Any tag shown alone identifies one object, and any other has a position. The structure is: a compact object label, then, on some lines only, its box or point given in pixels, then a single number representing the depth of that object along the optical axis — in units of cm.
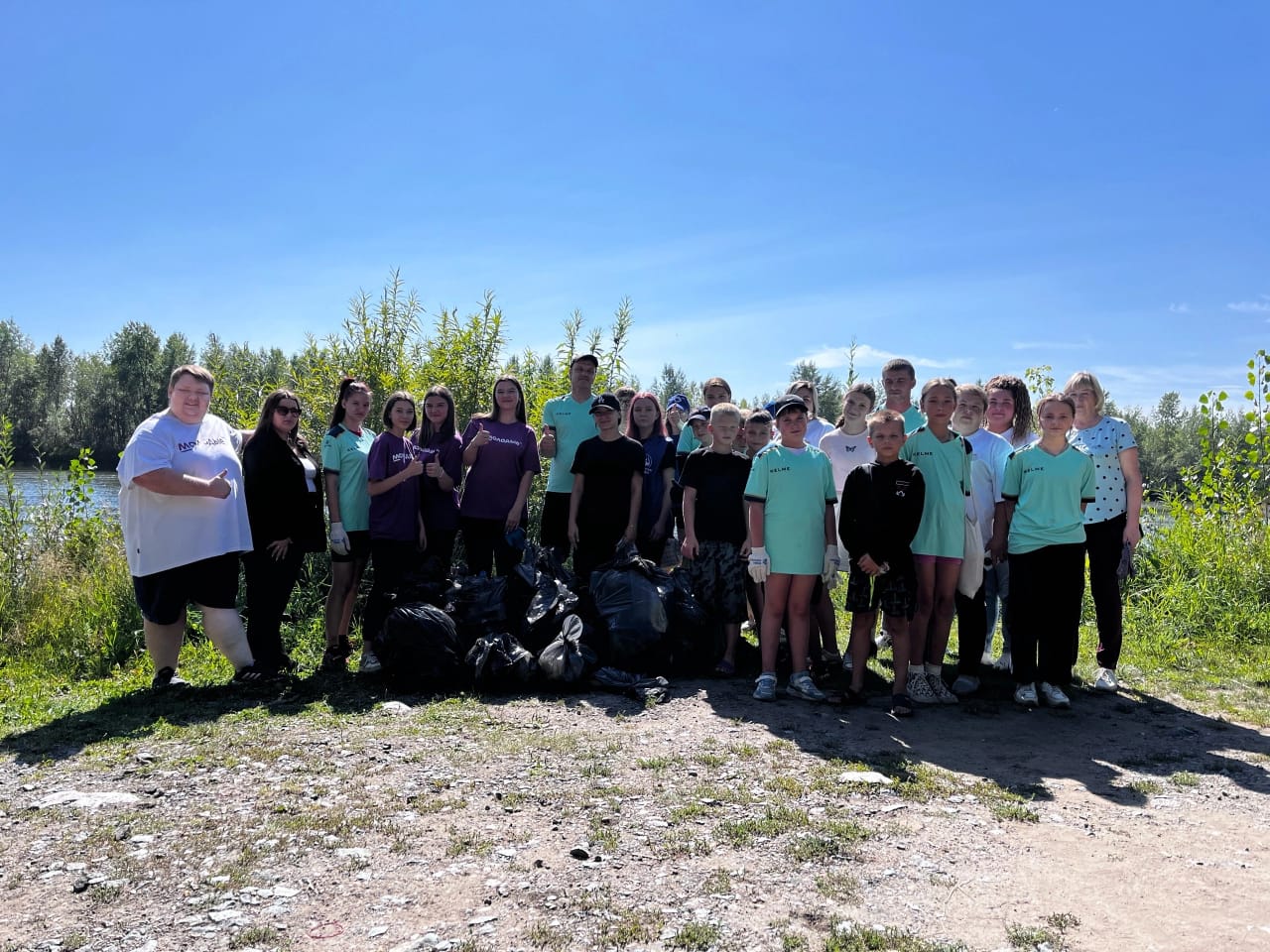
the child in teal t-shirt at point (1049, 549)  502
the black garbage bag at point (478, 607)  570
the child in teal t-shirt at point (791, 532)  515
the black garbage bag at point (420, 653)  532
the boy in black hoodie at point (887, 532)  486
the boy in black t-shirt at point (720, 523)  570
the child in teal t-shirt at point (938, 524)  501
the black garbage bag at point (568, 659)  529
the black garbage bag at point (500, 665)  534
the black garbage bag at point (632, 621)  552
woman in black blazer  558
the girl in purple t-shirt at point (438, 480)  629
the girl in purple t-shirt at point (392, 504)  584
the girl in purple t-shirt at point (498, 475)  635
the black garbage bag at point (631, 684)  521
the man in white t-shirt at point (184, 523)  500
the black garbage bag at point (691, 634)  574
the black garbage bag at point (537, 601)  565
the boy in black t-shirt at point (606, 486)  614
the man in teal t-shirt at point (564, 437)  672
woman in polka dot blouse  535
